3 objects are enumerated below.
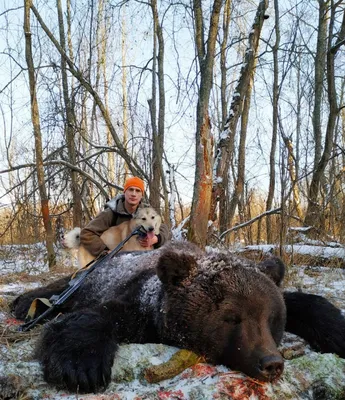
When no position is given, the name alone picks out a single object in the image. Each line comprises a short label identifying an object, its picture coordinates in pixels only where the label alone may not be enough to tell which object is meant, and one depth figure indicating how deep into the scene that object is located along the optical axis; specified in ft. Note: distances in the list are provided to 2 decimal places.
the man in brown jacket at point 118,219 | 19.04
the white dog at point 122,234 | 19.58
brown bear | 6.67
